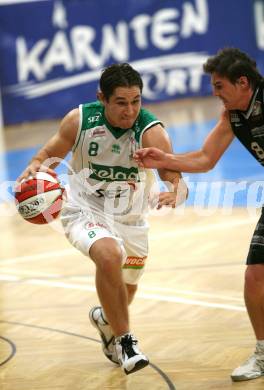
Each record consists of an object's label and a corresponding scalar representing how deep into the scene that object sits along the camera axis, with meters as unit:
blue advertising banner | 41.06
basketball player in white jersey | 12.02
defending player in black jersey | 11.41
